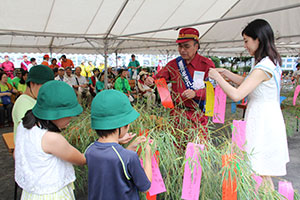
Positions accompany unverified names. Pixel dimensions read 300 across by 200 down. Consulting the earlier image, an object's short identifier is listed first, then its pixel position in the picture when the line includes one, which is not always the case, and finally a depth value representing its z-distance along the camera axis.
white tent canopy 3.17
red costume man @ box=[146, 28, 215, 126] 1.55
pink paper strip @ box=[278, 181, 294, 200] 1.01
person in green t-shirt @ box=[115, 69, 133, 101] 4.75
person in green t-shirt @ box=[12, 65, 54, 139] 1.30
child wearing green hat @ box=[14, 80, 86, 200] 0.86
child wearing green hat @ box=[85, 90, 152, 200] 0.79
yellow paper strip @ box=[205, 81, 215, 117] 1.23
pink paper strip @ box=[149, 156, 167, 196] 0.94
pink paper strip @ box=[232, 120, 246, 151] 1.05
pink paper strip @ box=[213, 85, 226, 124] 1.20
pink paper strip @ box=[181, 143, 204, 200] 0.91
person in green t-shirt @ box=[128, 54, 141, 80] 7.74
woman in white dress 1.09
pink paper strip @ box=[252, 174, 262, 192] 1.00
